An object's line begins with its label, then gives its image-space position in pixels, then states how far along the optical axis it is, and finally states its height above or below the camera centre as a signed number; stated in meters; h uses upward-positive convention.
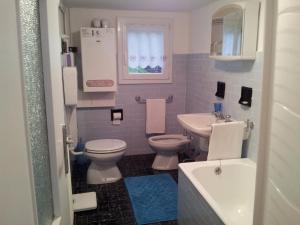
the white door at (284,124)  0.63 -0.15
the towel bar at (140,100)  3.73 -0.46
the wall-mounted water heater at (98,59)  3.21 +0.12
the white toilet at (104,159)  2.92 -1.02
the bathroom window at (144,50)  3.55 +0.25
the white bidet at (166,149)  3.32 -1.05
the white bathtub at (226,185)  2.15 -1.02
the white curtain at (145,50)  3.60 +0.26
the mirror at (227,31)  2.33 +0.36
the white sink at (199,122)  2.34 -0.55
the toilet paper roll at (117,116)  3.68 -0.67
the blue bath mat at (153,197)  2.44 -1.37
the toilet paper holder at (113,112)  3.67 -0.62
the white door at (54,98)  1.07 -0.13
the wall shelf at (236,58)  2.23 +0.09
